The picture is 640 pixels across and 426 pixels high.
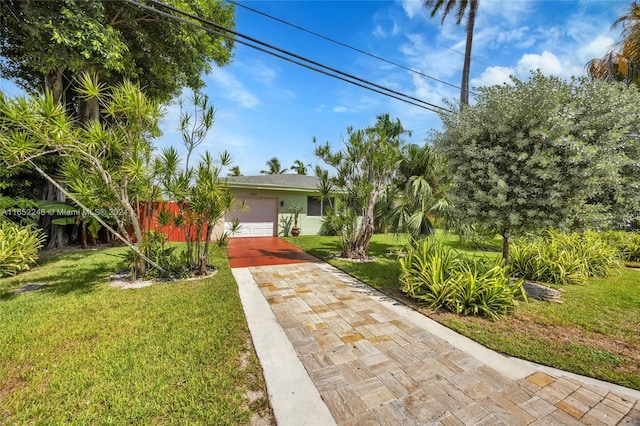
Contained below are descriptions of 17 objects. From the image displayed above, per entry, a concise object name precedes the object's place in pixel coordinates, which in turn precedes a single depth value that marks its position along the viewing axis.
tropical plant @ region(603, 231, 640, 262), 7.74
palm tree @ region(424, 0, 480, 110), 10.61
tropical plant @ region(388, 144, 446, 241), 7.18
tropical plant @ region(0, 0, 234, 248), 5.73
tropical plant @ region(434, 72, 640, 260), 3.91
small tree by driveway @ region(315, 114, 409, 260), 7.33
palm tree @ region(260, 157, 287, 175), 34.28
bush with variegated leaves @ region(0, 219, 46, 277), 5.61
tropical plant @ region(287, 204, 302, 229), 12.95
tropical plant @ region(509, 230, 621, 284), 5.81
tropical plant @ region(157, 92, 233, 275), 4.90
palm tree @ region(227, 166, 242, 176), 31.21
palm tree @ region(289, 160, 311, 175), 29.21
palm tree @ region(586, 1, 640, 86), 8.18
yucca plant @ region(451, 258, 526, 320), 4.02
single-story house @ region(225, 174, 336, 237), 11.88
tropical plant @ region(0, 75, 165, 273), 3.80
